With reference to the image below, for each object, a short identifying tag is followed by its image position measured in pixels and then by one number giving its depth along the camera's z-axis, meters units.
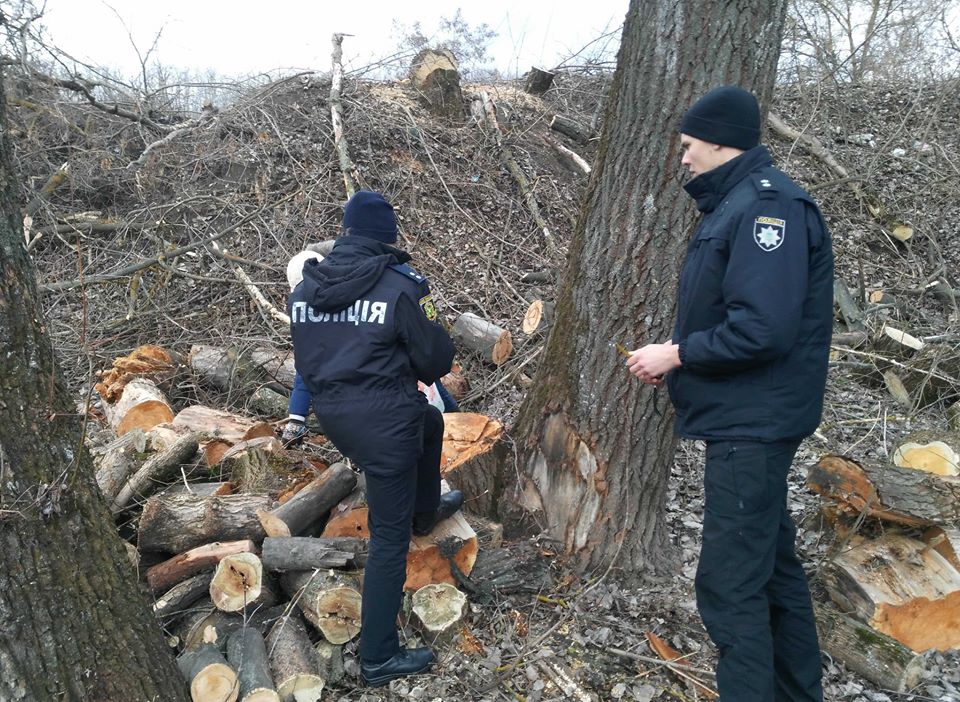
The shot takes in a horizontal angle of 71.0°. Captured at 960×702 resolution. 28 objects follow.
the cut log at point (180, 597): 2.89
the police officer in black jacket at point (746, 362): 2.08
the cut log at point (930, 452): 3.76
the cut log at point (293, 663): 2.67
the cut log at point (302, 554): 3.02
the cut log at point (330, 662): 2.80
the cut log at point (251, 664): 2.58
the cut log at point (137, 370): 5.09
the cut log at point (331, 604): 2.94
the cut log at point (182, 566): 3.03
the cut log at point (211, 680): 2.51
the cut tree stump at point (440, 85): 9.35
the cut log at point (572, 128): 9.47
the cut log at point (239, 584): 2.93
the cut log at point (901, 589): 2.95
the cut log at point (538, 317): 5.71
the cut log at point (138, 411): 4.59
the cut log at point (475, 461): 3.49
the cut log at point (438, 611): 2.98
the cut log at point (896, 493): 3.10
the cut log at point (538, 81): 10.11
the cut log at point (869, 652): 2.72
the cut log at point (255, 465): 3.70
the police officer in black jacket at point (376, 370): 2.62
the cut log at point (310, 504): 3.21
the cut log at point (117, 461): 3.46
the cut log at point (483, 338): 5.75
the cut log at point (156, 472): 3.46
